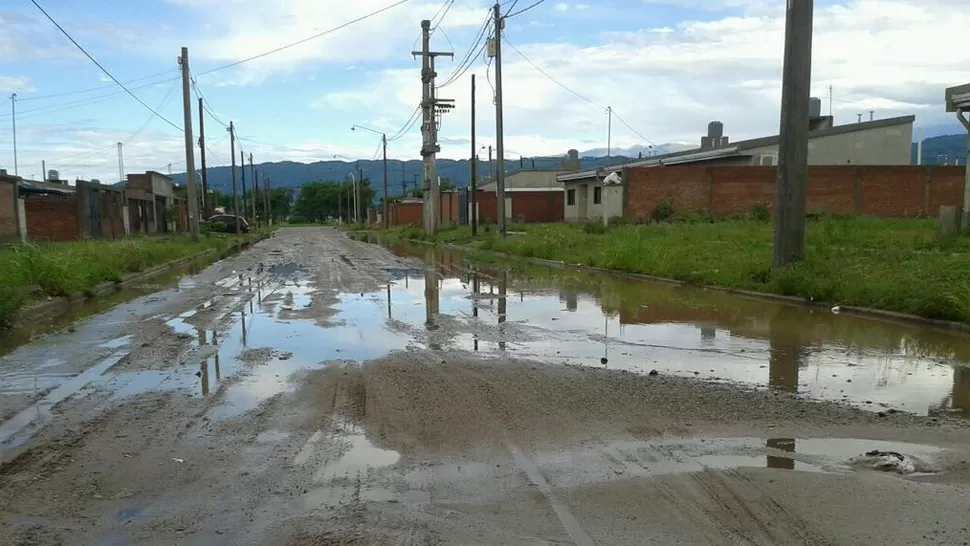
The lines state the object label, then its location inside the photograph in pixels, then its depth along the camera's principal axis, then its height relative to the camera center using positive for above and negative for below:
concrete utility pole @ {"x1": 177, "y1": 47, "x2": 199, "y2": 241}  36.22 +4.08
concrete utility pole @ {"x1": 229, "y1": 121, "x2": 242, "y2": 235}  63.38 +6.62
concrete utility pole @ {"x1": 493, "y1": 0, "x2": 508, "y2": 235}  30.50 +3.62
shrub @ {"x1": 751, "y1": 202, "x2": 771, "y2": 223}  36.67 +0.02
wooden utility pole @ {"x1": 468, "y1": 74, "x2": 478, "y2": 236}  38.47 +0.64
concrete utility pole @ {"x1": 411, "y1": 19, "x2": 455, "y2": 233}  44.19 +5.67
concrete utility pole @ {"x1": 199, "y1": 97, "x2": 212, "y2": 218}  46.00 +2.91
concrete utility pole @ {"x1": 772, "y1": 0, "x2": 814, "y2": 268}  13.87 +1.47
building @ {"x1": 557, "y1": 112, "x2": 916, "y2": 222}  44.44 +4.11
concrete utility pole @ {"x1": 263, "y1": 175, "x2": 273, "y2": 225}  110.81 +3.06
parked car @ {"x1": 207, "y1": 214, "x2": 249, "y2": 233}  65.62 -0.38
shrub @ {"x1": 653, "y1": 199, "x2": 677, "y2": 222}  39.09 +0.17
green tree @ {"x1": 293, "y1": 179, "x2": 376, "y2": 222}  143.62 +3.04
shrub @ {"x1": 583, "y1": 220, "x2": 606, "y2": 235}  31.91 -0.62
